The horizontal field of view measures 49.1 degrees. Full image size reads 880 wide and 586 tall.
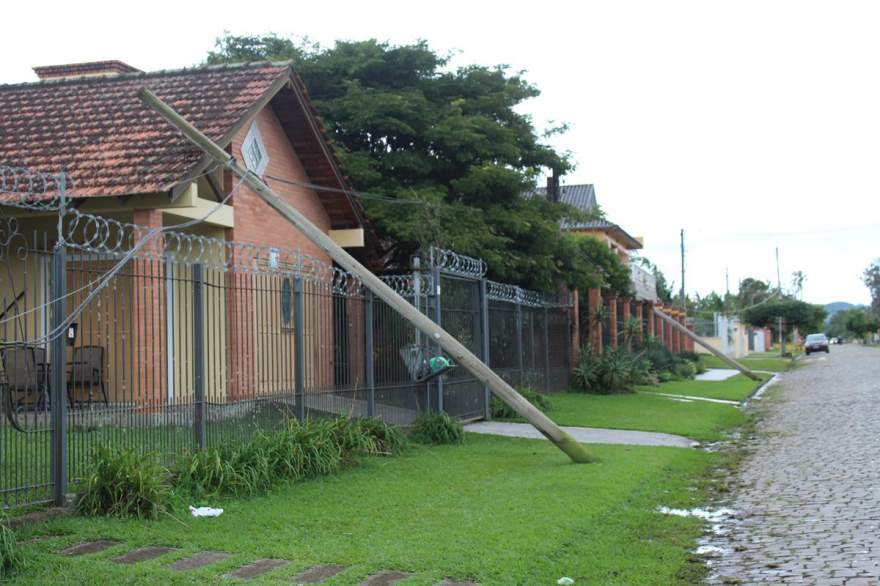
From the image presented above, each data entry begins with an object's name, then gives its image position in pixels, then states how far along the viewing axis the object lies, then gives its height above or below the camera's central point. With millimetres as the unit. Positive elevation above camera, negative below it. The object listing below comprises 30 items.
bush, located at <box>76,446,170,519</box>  7992 -1151
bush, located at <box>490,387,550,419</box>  17266 -1240
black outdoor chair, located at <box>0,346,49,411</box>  7887 -215
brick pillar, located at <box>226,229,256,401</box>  10938 +38
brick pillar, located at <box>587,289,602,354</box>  28953 +477
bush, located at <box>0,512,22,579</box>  6289 -1295
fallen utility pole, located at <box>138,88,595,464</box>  11898 +496
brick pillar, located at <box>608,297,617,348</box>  30891 +523
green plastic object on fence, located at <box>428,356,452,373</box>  13141 -274
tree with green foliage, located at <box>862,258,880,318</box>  129375 +6514
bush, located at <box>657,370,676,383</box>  30503 -1296
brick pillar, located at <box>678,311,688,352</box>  47816 -305
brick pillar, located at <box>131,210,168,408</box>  9203 +475
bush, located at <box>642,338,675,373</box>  32062 -677
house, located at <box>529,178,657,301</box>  40000 +5249
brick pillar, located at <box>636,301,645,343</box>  32406 +841
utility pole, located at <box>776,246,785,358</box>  70238 -443
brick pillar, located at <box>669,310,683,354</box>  46066 -230
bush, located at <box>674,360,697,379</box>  33625 -1230
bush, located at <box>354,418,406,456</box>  12172 -1172
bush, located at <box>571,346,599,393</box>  24906 -953
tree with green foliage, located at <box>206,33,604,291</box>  21094 +4576
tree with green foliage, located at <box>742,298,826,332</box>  77312 +1489
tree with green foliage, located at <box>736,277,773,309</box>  106312 +4634
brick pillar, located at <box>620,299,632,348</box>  33194 +969
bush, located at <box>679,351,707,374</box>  38562 -1048
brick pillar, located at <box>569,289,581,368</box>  26844 +325
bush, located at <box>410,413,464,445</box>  13609 -1241
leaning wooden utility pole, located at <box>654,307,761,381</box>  34056 -778
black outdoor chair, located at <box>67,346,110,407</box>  9148 -169
